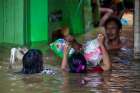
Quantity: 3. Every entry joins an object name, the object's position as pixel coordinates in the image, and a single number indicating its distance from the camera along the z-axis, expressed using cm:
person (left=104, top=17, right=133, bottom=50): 1117
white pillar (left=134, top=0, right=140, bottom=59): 1072
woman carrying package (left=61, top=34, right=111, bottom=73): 884
